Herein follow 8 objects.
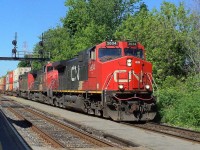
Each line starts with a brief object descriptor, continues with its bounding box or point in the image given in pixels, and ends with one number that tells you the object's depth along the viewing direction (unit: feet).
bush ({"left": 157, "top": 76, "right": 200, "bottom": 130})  53.26
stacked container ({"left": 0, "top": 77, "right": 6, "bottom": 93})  238.13
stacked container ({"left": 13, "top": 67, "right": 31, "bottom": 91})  178.17
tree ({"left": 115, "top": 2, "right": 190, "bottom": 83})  92.79
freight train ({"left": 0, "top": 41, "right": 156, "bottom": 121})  55.52
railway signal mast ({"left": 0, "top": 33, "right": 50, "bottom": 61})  155.20
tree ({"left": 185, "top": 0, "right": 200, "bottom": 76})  91.08
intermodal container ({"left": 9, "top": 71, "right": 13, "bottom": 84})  198.16
